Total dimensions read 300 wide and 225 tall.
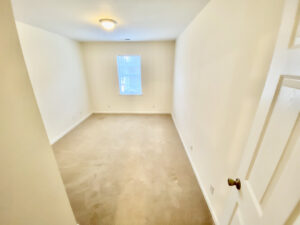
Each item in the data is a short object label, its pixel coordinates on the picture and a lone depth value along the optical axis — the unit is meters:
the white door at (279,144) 0.46
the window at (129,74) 4.38
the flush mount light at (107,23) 2.16
